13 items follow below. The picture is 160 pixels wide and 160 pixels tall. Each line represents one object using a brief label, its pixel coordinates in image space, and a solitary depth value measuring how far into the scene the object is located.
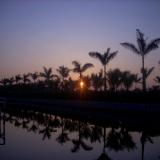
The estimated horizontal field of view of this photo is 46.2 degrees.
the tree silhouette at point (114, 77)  24.97
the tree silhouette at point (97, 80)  28.68
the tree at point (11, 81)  40.41
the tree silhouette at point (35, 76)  37.37
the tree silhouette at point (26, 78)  38.30
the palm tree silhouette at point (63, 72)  31.34
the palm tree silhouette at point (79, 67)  24.61
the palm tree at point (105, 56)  20.43
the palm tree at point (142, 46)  16.20
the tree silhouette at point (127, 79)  25.59
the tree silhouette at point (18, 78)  39.05
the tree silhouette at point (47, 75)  33.01
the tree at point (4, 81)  41.40
